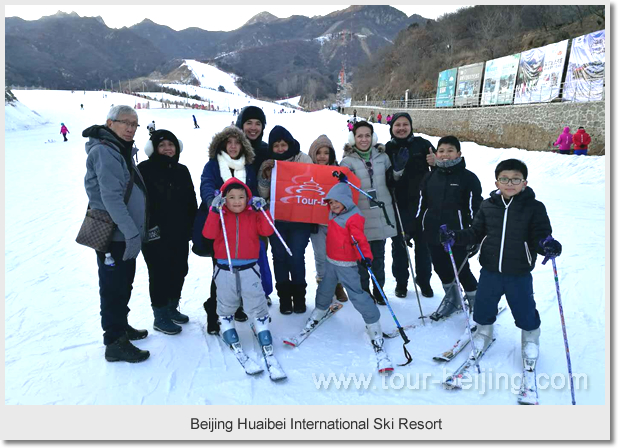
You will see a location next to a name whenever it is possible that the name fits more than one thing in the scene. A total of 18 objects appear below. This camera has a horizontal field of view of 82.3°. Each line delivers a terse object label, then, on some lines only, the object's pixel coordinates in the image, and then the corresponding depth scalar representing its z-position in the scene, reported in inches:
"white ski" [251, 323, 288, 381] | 110.2
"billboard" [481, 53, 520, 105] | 699.4
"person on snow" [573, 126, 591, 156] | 455.5
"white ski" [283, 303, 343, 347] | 128.0
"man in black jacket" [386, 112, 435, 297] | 142.2
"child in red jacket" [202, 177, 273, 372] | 116.3
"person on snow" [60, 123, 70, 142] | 773.5
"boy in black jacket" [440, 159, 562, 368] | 104.0
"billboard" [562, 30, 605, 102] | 498.6
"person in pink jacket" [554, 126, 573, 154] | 467.1
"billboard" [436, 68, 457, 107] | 951.1
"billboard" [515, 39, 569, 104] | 582.2
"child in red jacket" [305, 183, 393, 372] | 121.8
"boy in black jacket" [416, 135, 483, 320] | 129.3
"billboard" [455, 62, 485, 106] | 837.2
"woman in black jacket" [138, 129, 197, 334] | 122.2
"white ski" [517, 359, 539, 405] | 100.4
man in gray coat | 103.2
